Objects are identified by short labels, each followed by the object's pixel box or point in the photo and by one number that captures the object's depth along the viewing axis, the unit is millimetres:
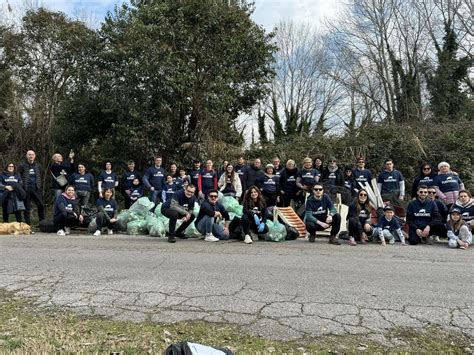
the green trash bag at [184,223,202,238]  10203
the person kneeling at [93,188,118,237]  10828
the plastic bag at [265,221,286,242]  9844
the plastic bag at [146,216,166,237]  10500
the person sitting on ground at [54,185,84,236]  10734
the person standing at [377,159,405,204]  11398
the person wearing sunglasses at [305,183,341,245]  9602
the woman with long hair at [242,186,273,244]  9719
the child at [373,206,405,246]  9560
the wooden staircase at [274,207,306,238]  10461
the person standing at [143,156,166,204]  12531
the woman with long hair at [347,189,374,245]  9508
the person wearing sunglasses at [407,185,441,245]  9477
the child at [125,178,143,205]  12679
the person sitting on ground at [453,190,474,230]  9383
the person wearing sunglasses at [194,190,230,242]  9812
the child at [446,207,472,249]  8835
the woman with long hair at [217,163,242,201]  11891
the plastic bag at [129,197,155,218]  11367
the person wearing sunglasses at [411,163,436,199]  10938
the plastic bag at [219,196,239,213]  11184
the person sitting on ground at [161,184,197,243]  9773
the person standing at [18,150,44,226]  11742
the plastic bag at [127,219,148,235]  10859
